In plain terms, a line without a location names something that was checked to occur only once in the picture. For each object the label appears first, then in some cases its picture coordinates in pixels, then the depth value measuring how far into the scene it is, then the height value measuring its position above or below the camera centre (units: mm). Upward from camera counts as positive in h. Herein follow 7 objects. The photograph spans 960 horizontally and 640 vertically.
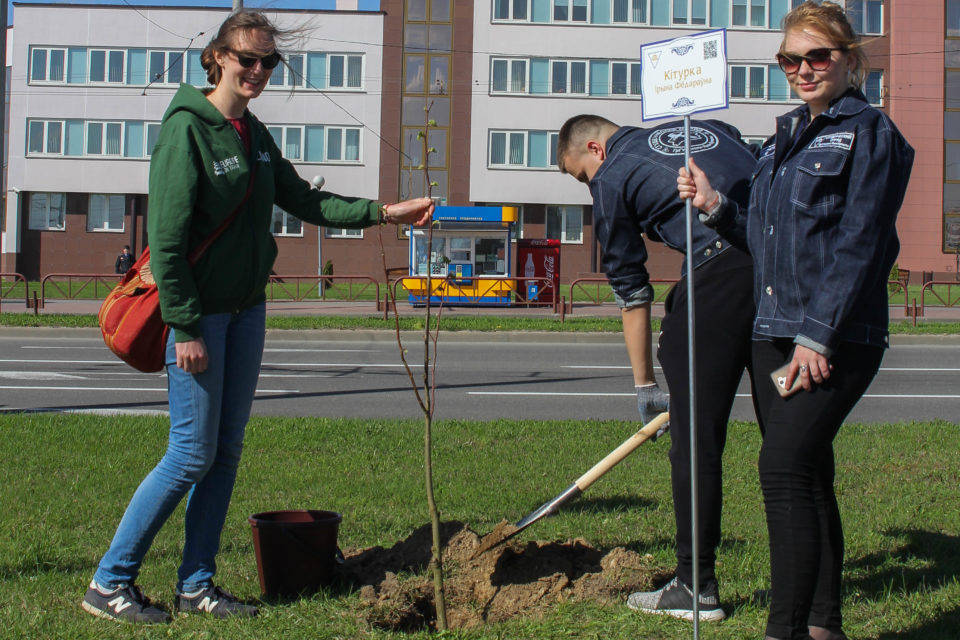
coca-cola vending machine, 28859 +2195
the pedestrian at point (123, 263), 36078 +2324
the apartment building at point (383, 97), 42844 +10042
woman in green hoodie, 3231 +110
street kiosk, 29547 +2750
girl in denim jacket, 2744 +181
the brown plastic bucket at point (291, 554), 3697 -827
